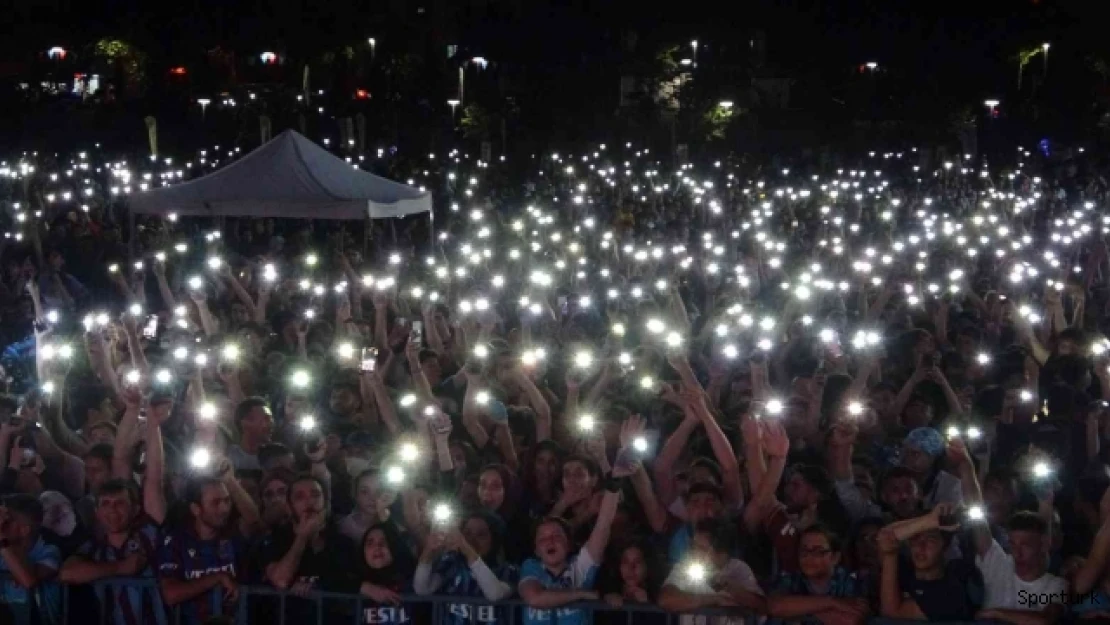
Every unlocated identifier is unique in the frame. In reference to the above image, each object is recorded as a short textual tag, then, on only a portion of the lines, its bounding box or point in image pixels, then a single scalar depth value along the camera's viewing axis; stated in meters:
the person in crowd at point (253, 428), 7.37
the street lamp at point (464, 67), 43.12
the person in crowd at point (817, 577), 5.14
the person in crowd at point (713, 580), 5.12
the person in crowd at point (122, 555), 5.55
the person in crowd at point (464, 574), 5.43
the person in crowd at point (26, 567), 5.57
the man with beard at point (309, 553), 5.50
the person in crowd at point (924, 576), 5.00
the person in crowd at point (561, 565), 5.38
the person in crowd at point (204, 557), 5.52
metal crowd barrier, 5.32
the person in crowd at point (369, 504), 5.97
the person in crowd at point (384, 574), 5.36
